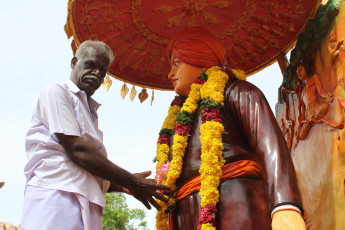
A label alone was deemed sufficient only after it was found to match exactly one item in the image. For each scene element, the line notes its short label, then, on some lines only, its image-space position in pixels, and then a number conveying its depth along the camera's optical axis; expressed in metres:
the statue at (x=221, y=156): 2.90
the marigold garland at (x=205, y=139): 3.03
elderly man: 2.67
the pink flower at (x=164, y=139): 3.75
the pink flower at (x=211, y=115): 3.31
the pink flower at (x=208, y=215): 2.94
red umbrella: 4.29
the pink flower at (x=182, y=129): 3.47
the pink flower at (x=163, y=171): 3.47
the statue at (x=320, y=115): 3.63
